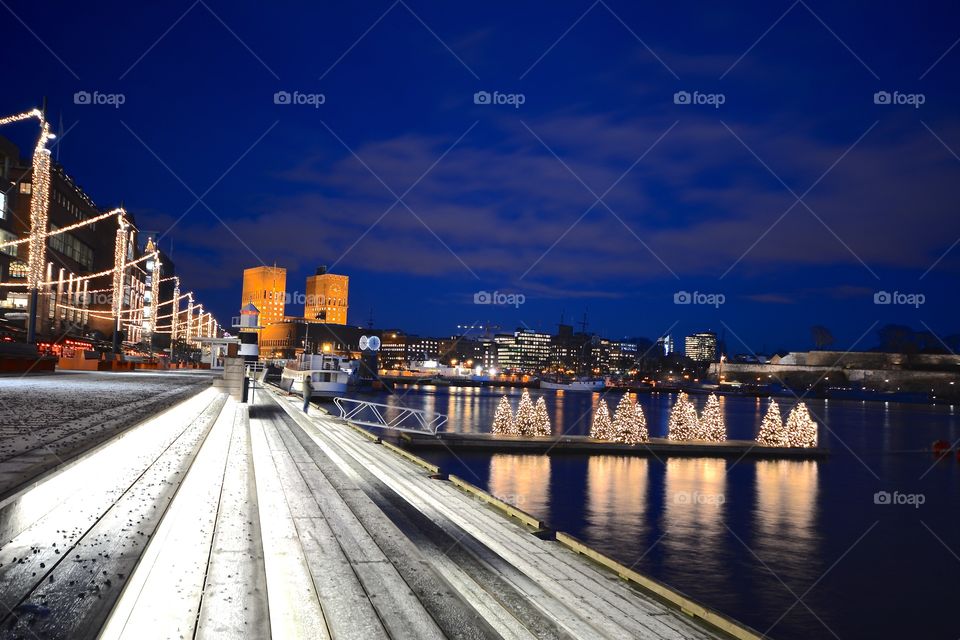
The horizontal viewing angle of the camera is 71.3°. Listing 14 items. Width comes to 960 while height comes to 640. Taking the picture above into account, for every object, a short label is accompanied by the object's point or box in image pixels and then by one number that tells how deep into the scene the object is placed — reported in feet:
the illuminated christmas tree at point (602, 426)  125.18
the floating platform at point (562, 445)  118.21
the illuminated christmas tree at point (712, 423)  132.26
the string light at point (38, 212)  103.19
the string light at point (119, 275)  161.35
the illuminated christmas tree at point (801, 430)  135.85
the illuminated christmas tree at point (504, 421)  127.44
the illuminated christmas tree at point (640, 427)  125.18
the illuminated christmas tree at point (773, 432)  135.64
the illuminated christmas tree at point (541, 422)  127.34
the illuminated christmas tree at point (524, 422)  127.34
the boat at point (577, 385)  545.03
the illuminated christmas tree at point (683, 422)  131.23
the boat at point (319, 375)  195.11
